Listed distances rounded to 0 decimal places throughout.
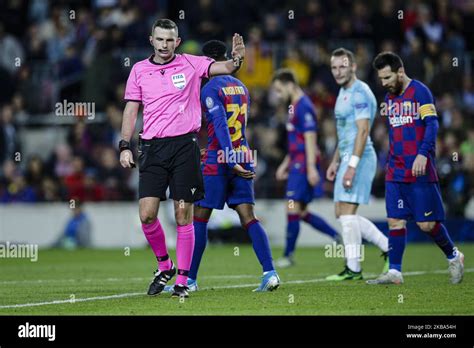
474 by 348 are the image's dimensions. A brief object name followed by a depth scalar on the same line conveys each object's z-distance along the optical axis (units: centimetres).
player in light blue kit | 1282
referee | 1064
